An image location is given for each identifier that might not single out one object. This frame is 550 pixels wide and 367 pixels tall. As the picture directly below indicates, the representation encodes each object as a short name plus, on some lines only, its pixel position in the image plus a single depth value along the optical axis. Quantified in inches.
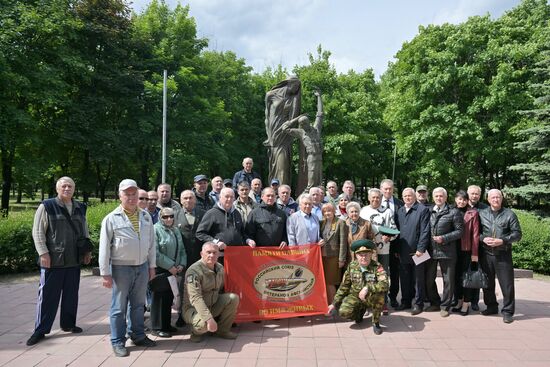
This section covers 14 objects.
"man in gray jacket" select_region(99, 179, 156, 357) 178.1
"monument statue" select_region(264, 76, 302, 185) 458.7
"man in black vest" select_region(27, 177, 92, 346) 193.6
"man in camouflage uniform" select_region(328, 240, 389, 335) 209.6
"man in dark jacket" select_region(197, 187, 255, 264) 213.8
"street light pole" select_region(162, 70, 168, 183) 518.0
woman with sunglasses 200.4
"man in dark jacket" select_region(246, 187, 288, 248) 227.8
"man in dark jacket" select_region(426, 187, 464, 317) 235.1
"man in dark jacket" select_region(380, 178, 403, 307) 255.7
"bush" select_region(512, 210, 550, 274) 364.5
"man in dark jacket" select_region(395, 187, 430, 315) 240.8
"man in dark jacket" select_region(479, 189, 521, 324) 227.8
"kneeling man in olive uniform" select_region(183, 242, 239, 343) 187.0
